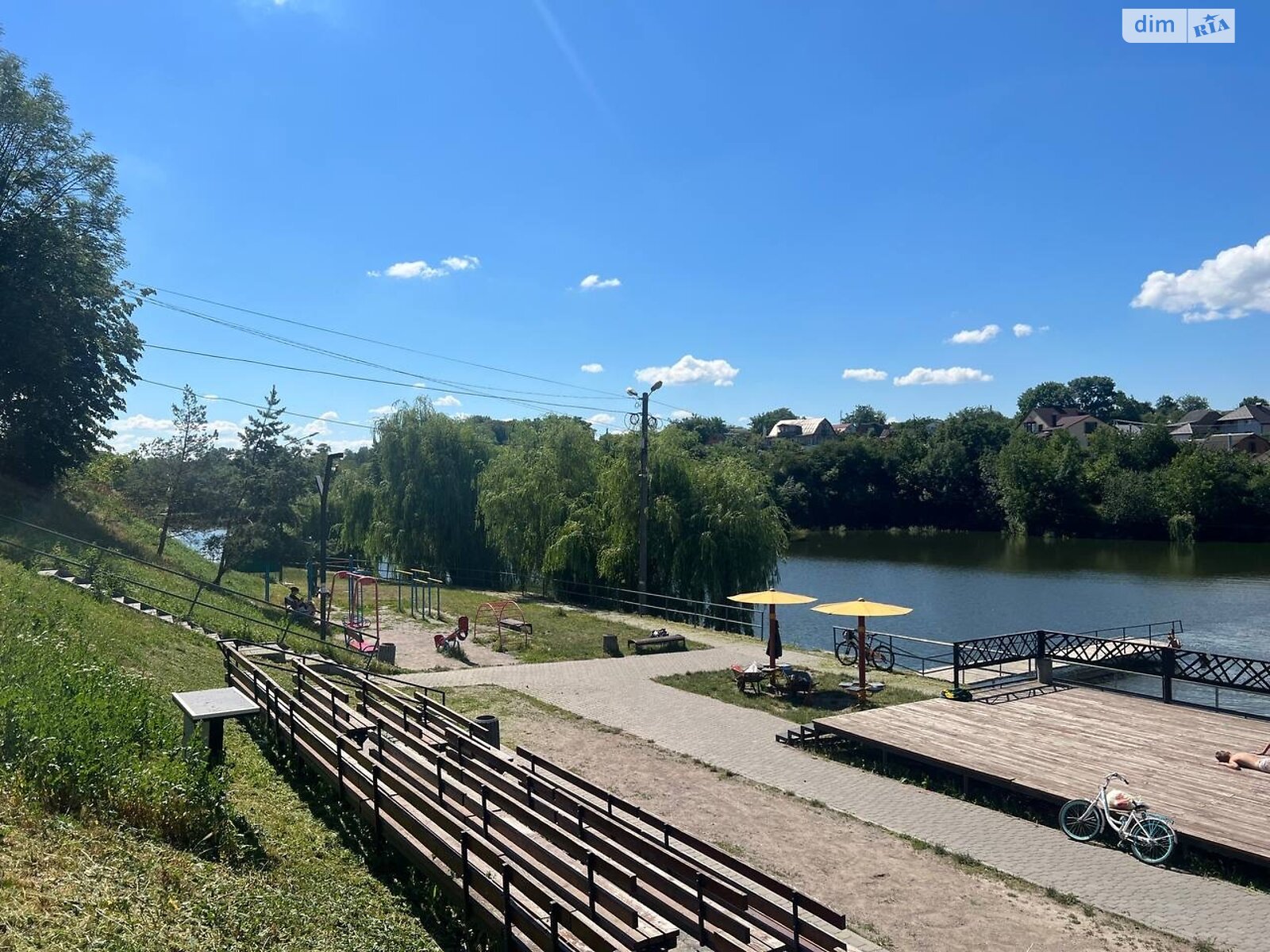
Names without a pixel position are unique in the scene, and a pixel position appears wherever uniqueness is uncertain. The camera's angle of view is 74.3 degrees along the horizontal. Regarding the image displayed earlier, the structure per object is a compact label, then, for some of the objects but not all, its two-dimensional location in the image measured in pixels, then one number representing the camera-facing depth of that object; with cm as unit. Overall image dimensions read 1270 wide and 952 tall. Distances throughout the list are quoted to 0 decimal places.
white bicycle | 872
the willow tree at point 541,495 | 3259
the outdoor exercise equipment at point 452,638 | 2031
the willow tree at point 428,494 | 3697
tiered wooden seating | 488
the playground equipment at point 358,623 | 1827
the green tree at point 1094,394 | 14350
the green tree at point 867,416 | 15375
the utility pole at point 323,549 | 1920
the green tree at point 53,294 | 2255
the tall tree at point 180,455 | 2670
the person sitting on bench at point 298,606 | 2128
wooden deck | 921
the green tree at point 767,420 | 16290
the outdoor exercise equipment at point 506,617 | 2214
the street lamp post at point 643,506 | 2681
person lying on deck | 1049
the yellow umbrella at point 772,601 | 1633
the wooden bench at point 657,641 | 2086
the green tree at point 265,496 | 2569
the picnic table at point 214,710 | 699
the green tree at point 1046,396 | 14025
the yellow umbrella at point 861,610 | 1509
